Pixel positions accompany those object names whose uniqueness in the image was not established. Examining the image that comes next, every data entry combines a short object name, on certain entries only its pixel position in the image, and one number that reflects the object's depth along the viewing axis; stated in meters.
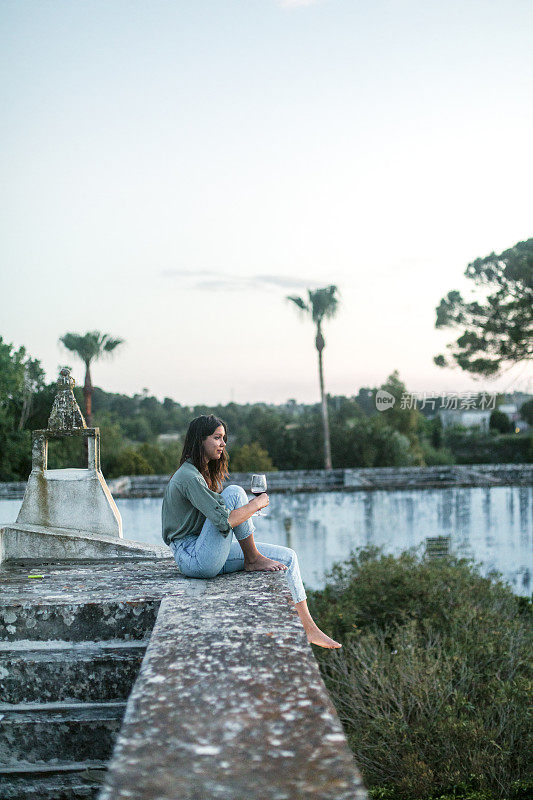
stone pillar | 5.55
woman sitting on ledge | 3.52
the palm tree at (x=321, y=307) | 33.19
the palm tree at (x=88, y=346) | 28.62
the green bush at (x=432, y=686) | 6.51
